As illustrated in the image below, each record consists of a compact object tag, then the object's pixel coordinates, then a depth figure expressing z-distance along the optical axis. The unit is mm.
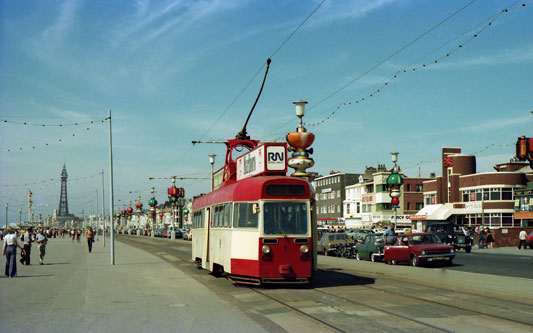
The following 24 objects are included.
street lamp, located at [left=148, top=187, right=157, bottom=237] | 94325
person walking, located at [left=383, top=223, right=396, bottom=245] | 27891
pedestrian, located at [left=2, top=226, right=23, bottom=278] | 19898
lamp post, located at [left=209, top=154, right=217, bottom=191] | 50256
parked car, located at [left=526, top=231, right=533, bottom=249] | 46312
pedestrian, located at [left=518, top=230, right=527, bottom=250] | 45059
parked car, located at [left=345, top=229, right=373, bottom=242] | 43375
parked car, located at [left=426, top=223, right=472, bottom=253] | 39125
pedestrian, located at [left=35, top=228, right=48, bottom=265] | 27555
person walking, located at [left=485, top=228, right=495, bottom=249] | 48647
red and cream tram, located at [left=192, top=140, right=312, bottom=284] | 15289
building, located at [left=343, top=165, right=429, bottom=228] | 90312
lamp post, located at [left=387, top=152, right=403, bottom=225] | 38000
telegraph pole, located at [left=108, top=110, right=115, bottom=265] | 27984
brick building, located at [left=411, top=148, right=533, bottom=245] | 62781
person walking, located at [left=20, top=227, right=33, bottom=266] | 26906
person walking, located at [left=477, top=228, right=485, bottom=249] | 46781
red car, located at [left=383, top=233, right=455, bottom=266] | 25266
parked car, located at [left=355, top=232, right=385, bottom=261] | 29672
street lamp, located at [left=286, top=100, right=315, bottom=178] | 22844
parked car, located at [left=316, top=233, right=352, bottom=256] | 35906
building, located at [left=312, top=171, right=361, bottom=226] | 112062
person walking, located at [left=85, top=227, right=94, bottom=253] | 39159
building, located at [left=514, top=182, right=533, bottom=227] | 57000
